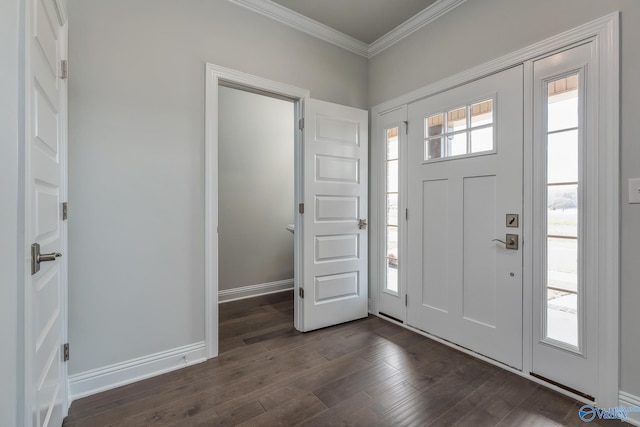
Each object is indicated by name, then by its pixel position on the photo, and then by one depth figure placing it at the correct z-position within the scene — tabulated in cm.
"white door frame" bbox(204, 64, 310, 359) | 222
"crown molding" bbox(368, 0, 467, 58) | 243
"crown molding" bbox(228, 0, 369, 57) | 245
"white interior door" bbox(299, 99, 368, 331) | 269
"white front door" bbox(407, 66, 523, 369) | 205
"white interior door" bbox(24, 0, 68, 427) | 101
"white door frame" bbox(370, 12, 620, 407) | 161
